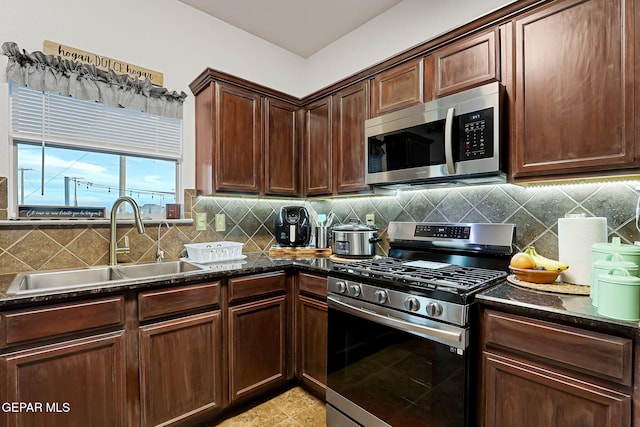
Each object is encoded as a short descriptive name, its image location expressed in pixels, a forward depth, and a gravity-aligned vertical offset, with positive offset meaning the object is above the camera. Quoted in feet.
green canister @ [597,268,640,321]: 3.11 -0.88
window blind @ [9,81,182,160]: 5.80 +1.94
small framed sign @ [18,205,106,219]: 5.69 +0.05
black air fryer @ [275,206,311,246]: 8.27 -0.37
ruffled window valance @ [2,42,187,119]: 5.61 +2.75
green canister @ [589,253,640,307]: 3.34 -0.62
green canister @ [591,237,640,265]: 3.58 -0.47
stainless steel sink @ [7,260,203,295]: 4.78 -1.18
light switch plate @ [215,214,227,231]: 8.13 -0.22
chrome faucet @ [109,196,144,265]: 6.07 -0.22
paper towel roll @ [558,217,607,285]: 4.43 -0.45
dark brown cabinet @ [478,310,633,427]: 3.13 -1.87
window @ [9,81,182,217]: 5.84 +1.36
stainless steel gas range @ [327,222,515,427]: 4.12 -1.81
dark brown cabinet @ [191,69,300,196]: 7.23 +1.97
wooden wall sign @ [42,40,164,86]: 6.00 +3.30
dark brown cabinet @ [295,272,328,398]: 6.36 -2.60
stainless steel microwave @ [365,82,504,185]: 5.06 +1.40
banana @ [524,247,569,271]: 4.46 -0.78
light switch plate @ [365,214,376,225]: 8.09 -0.16
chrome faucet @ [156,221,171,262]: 6.99 -0.91
